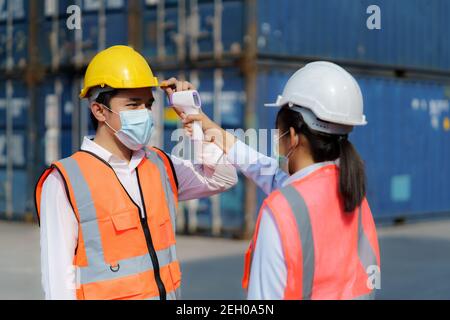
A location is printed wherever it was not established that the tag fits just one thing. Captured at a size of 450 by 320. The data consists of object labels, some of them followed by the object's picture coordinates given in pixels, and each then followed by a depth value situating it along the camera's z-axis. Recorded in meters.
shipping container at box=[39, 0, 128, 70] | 12.62
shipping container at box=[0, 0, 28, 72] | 14.05
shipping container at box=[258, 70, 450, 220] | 12.80
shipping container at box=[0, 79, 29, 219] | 14.11
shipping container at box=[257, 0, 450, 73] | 11.38
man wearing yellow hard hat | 2.76
